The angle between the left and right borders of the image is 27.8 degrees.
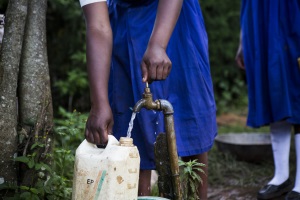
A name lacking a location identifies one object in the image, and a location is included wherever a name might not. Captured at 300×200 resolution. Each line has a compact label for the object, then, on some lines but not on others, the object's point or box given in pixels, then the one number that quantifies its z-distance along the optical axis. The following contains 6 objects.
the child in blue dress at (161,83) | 2.64
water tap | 2.19
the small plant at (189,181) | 2.53
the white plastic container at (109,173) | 1.96
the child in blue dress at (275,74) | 3.73
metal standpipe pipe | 2.21
